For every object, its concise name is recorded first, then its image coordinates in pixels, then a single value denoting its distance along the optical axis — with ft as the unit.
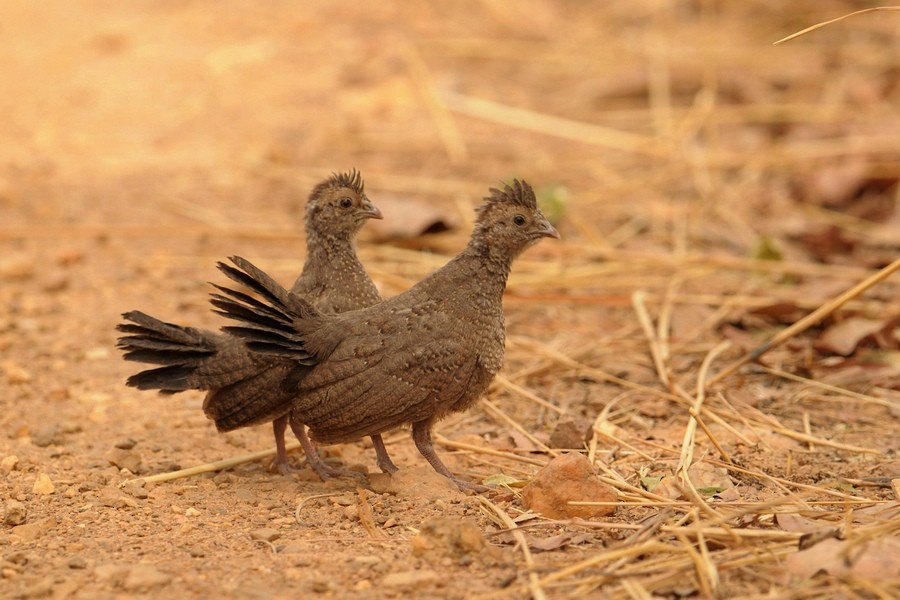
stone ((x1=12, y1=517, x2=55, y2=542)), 26.07
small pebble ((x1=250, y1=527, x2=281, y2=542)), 25.94
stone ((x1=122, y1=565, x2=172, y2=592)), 22.95
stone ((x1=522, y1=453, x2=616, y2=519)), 26.89
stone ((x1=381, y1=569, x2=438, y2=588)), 22.94
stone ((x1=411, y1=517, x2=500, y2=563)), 24.14
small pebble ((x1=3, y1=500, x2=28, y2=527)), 26.73
